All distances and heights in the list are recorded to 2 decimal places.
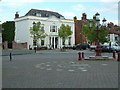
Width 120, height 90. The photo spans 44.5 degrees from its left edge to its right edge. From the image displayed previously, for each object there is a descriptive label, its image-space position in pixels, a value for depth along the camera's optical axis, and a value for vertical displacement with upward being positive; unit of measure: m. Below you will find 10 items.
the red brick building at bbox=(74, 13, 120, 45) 43.25 +3.22
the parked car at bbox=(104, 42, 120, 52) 27.07 -0.64
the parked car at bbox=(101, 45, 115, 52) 26.36 -1.14
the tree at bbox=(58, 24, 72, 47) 34.75 +2.63
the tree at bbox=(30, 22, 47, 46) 32.34 +2.49
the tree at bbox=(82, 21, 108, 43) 30.48 +1.41
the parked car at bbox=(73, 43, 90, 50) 34.99 -0.76
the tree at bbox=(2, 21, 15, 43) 37.55 +3.15
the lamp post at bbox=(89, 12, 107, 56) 14.74 +0.49
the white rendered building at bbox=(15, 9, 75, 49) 35.49 +4.24
